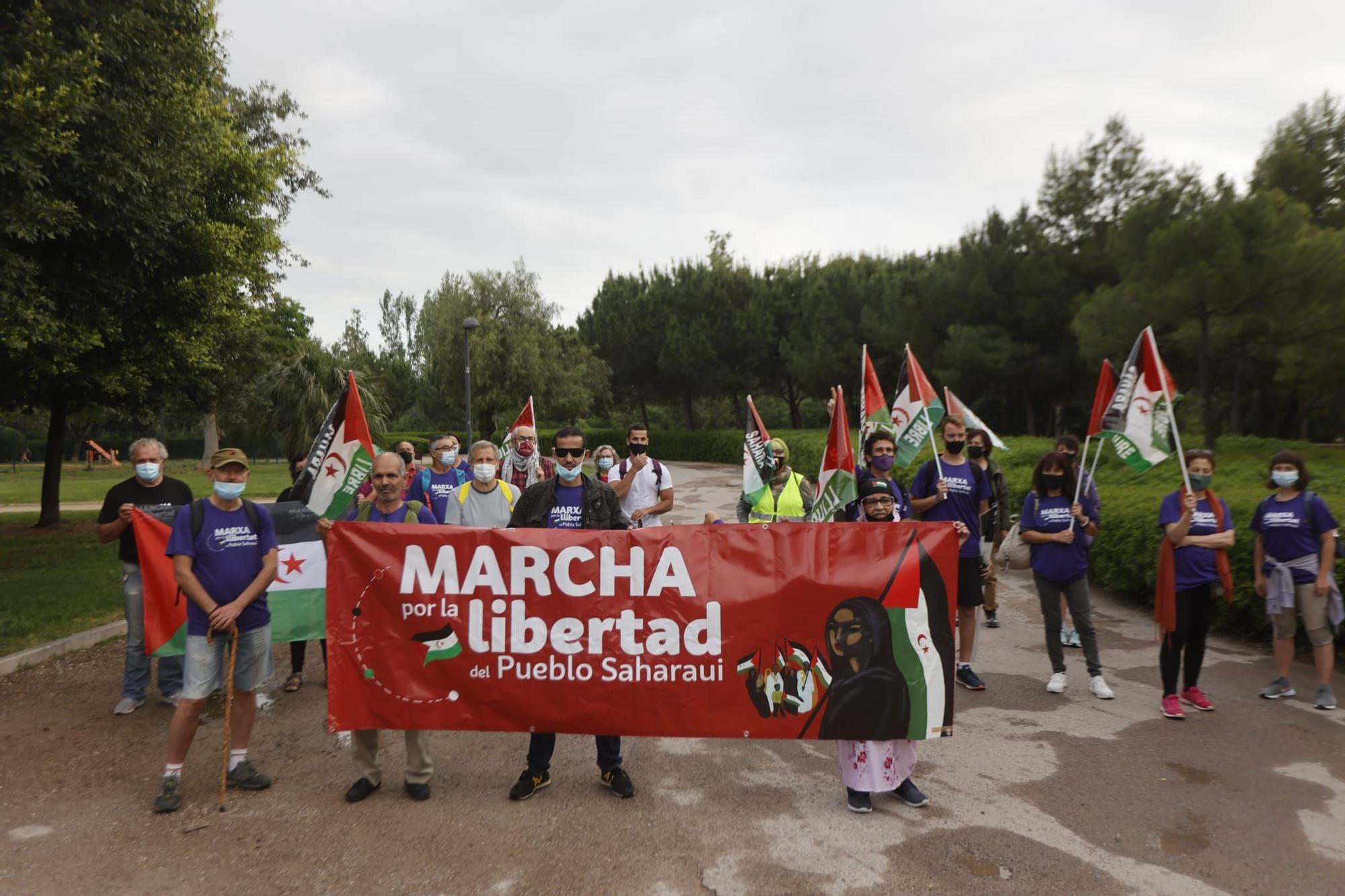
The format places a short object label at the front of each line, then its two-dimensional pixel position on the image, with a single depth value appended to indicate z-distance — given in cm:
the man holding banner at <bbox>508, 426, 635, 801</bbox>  479
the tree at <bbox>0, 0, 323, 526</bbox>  745
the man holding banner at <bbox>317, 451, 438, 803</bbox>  441
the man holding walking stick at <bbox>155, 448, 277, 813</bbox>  433
